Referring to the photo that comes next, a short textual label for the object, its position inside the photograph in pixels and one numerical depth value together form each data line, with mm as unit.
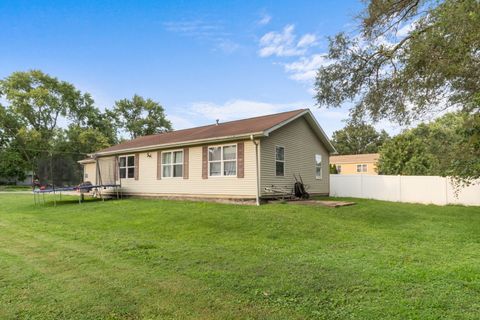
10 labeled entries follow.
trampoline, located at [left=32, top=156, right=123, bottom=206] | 16623
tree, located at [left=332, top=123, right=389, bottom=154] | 48906
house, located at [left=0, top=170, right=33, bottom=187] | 47528
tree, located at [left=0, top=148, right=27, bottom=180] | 36594
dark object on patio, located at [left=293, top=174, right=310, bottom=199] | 13398
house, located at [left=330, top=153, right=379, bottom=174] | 33969
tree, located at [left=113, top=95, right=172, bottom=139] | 45000
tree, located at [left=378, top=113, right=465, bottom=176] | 23328
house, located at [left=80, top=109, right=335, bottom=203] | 11914
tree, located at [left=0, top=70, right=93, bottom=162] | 36938
